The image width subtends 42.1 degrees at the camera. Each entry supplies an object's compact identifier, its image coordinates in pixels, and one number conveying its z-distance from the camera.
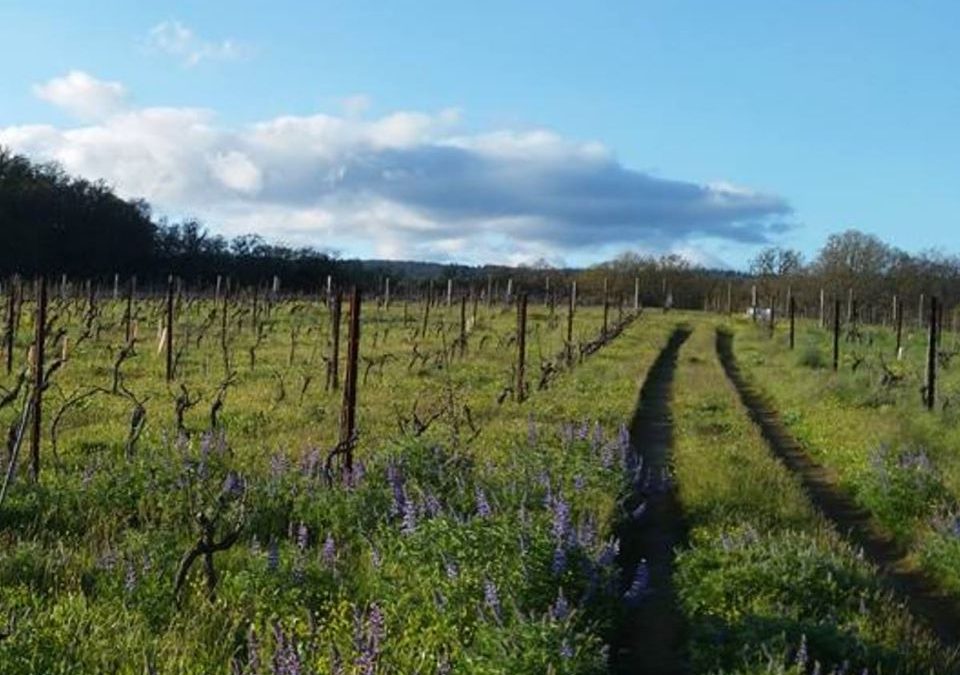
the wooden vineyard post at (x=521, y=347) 19.41
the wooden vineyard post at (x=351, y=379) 11.13
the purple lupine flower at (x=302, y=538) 7.56
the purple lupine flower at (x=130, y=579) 6.80
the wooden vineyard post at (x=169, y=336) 21.05
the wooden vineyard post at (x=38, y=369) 10.00
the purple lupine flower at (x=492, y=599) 6.12
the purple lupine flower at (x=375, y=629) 5.30
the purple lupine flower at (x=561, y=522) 7.27
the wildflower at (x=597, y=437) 13.13
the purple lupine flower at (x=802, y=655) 5.96
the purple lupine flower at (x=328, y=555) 7.52
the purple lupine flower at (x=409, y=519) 7.66
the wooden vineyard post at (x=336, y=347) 18.36
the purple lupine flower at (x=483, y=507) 7.80
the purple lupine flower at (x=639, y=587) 7.20
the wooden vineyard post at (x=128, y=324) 28.39
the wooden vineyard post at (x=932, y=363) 19.67
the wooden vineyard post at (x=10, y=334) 20.70
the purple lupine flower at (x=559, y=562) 6.94
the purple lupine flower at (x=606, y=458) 11.86
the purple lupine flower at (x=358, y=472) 10.21
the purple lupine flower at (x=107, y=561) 7.31
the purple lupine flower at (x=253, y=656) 5.27
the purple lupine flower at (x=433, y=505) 8.14
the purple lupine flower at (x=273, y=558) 7.21
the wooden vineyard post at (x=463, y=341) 27.50
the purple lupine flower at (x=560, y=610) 6.05
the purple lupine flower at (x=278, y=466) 10.45
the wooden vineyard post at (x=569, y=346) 27.40
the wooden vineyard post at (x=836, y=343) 29.66
